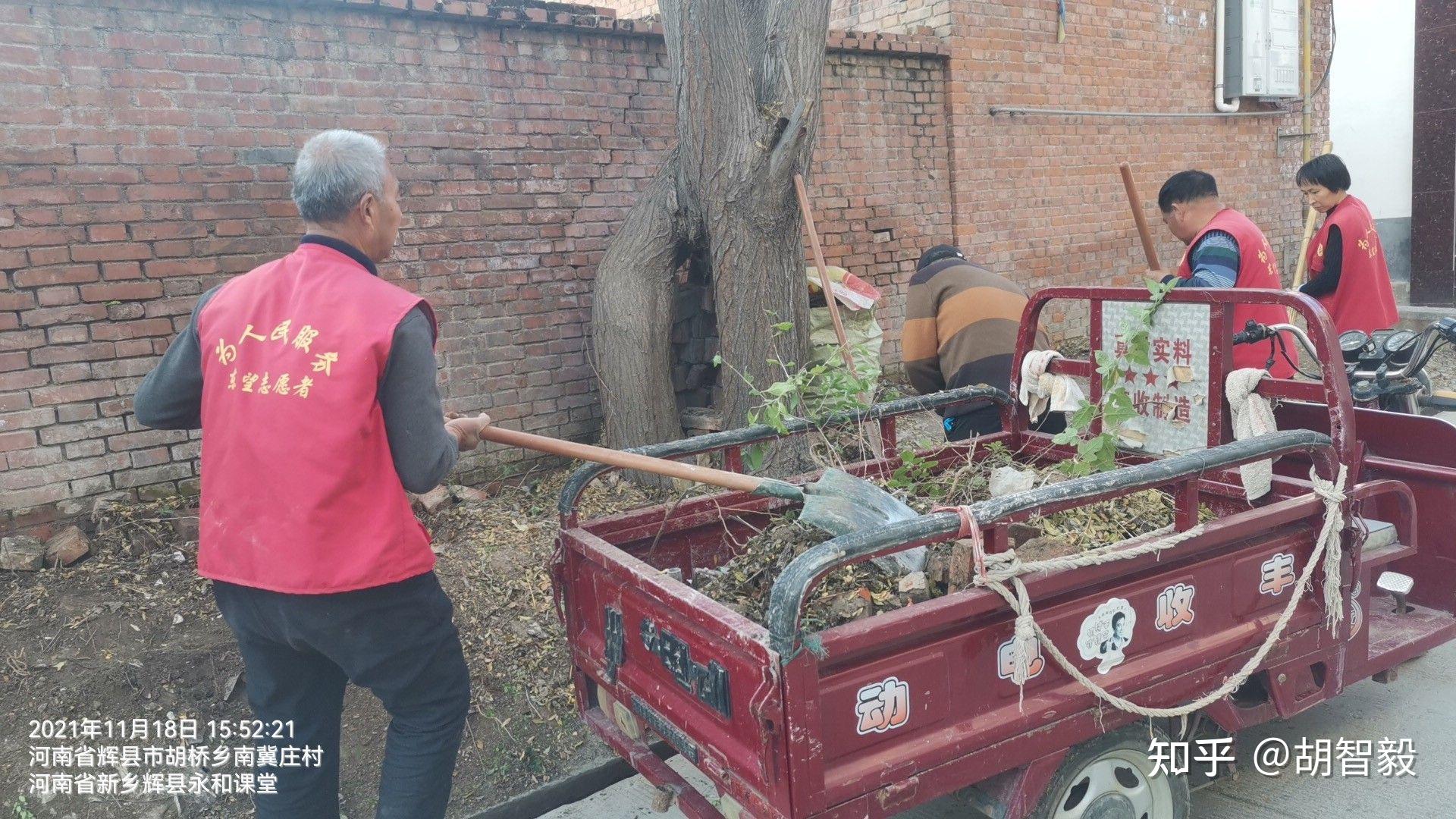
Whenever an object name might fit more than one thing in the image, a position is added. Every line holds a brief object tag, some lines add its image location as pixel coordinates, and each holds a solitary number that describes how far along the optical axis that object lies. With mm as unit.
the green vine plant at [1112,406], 3400
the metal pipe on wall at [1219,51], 10023
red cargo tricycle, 2170
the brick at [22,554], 4125
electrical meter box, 10125
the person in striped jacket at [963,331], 4379
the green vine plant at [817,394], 3418
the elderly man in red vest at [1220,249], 4008
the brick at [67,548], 4227
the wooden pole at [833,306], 3695
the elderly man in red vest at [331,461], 2322
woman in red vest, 5273
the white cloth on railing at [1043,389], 3746
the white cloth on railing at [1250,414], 3023
